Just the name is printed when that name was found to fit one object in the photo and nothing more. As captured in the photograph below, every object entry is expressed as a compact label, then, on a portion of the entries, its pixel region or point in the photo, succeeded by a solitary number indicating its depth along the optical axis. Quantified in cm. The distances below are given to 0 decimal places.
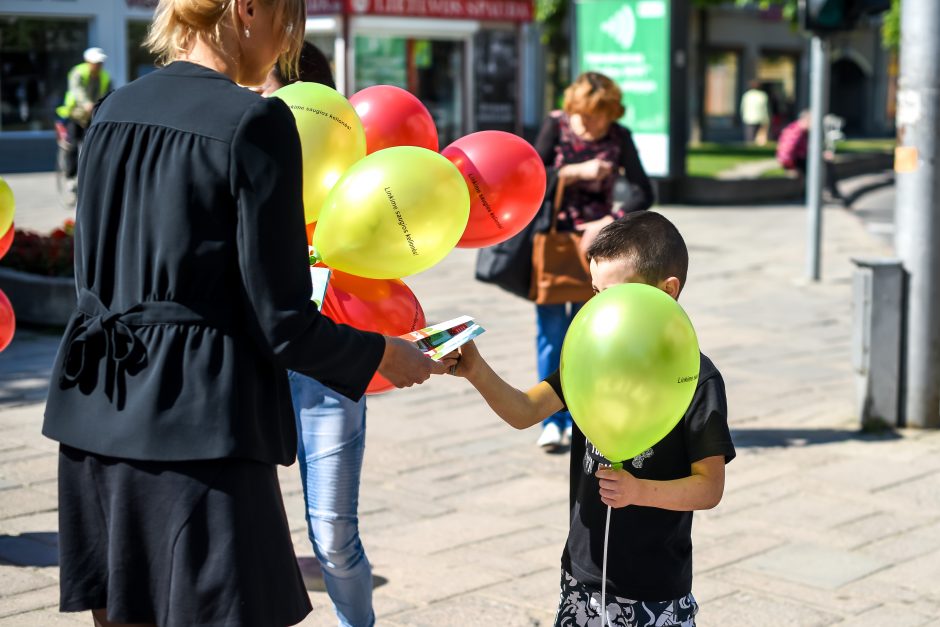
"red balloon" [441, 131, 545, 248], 301
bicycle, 1599
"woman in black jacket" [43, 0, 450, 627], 213
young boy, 259
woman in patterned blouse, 587
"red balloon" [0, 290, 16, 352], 373
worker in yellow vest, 1586
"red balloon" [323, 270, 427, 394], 274
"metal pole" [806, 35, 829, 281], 1136
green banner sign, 1661
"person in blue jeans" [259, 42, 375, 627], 323
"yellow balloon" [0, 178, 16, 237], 362
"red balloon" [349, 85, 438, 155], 308
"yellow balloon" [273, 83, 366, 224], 269
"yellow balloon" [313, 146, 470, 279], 254
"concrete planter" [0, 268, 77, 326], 860
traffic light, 909
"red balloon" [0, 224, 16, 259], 377
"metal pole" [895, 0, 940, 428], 641
